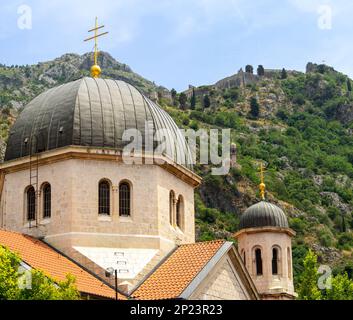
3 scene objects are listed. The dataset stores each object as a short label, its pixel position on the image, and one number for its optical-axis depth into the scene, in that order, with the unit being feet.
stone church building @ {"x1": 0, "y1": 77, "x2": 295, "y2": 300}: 100.42
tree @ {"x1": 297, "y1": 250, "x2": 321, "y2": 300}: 175.52
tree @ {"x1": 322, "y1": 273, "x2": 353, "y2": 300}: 176.14
